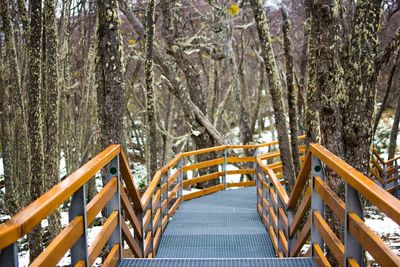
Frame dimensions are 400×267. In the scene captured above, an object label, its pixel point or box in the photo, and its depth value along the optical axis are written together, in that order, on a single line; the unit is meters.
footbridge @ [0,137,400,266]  2.19
